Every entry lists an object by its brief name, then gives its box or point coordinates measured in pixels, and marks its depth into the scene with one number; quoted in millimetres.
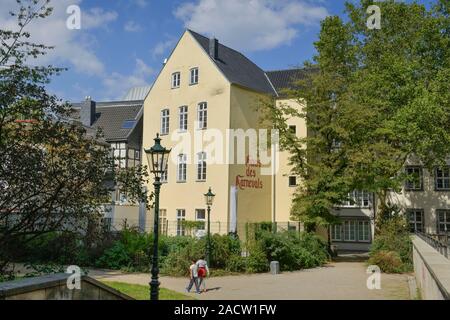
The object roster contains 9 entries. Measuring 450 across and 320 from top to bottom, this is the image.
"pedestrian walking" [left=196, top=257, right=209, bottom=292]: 16422
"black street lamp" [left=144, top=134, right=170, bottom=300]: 10938
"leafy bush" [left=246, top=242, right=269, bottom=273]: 22375
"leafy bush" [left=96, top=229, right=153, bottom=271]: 22719
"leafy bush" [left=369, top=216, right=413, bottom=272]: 23016
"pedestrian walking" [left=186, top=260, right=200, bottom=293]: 16417
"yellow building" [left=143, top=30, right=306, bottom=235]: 33406
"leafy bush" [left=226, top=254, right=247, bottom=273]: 22328
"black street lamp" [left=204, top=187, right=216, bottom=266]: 21441
